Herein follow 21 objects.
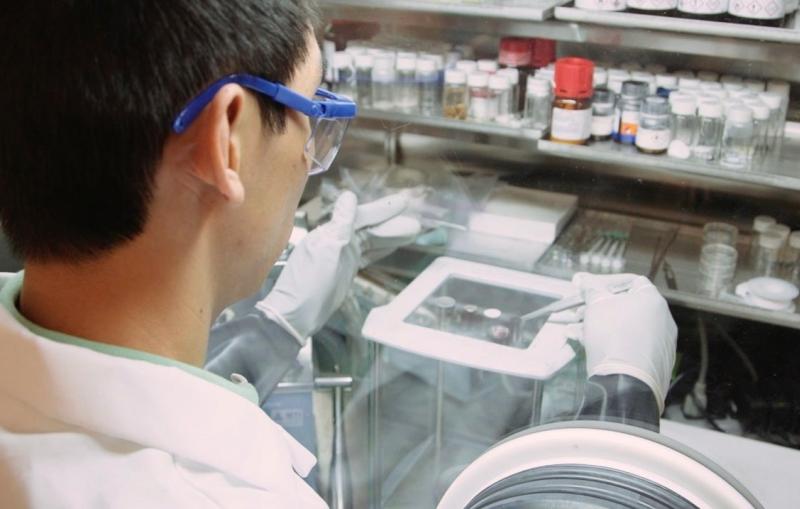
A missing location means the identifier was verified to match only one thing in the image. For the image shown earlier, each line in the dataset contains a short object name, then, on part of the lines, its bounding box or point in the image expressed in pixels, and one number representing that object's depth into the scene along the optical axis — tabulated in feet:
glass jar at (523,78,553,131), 6.08
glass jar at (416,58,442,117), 6.47
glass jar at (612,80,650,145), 5.82
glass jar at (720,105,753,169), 5.52
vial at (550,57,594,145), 5.75
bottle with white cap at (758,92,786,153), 5.60
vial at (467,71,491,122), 6.23
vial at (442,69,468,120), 6.35
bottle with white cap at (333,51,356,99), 6.72
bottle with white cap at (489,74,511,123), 6.22
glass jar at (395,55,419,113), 6.53
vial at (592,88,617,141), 5.91
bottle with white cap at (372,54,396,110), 6.58
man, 2.12
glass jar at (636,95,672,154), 5.67
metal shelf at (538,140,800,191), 5.36
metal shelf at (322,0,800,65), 5.42
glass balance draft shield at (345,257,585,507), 4.36
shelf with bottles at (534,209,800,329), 5.55
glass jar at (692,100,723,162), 5.65
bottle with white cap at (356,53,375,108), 6.61
